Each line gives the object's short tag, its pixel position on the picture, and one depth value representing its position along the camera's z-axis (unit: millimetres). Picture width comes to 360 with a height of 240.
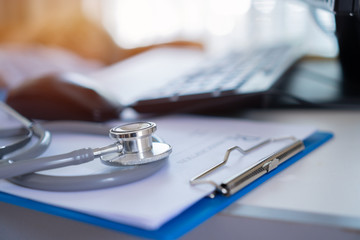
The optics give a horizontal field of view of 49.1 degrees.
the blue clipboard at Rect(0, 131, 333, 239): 222
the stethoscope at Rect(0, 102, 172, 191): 266
